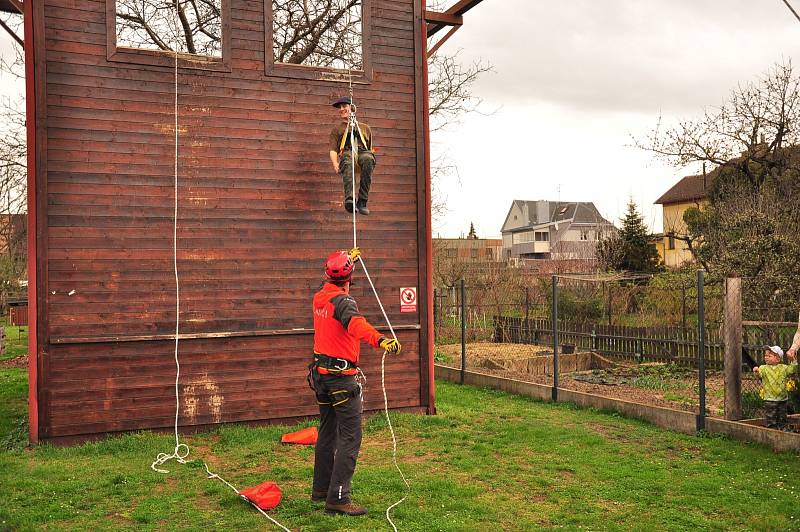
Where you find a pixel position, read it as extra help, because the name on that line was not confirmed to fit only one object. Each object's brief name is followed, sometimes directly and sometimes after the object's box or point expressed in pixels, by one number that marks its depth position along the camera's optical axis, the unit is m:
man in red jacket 6.22
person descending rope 9.27
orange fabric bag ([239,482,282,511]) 6.42
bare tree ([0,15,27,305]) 20.89
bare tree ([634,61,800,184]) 22.16
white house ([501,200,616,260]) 71.00
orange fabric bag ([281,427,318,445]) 9.17
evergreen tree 32.75
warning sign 10.85
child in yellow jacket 8.44
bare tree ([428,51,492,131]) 23.30
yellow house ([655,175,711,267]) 47.56
